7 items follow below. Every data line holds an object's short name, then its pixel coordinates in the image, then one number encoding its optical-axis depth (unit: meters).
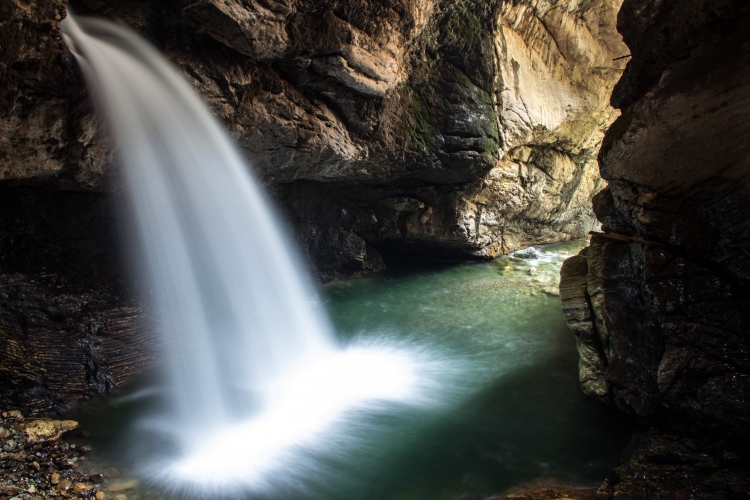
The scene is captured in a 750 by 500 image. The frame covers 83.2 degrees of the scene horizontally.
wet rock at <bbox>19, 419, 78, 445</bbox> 4.86
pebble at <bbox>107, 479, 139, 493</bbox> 4.36
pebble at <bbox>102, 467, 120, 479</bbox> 4.53
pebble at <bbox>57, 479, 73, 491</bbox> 4.25
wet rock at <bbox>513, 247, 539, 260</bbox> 13.48
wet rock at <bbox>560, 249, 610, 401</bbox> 5.67
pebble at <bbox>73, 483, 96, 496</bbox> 4.24
